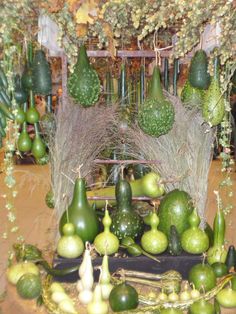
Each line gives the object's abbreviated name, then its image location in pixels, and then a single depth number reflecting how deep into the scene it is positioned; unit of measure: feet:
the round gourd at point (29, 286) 6.32
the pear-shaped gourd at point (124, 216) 6.86
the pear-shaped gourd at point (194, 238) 6.62
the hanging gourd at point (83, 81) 6.37
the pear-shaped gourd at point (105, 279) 6.05
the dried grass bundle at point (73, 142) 7.01
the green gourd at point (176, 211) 6.77
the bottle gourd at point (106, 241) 6.47
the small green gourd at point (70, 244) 6.46
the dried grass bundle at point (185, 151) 6.94
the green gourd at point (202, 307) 5.67
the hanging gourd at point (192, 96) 6.77
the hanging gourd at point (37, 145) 7.18
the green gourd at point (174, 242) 6.61
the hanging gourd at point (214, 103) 6.37
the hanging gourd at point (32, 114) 6.90
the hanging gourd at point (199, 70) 6.36
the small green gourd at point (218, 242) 6.86
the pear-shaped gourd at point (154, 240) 6.62
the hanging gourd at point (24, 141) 7.08
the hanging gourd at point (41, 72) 6.48
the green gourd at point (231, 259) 6.87
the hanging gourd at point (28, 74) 6.56
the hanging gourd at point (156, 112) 6.43
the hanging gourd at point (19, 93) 6.61
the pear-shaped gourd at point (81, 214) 6.63
